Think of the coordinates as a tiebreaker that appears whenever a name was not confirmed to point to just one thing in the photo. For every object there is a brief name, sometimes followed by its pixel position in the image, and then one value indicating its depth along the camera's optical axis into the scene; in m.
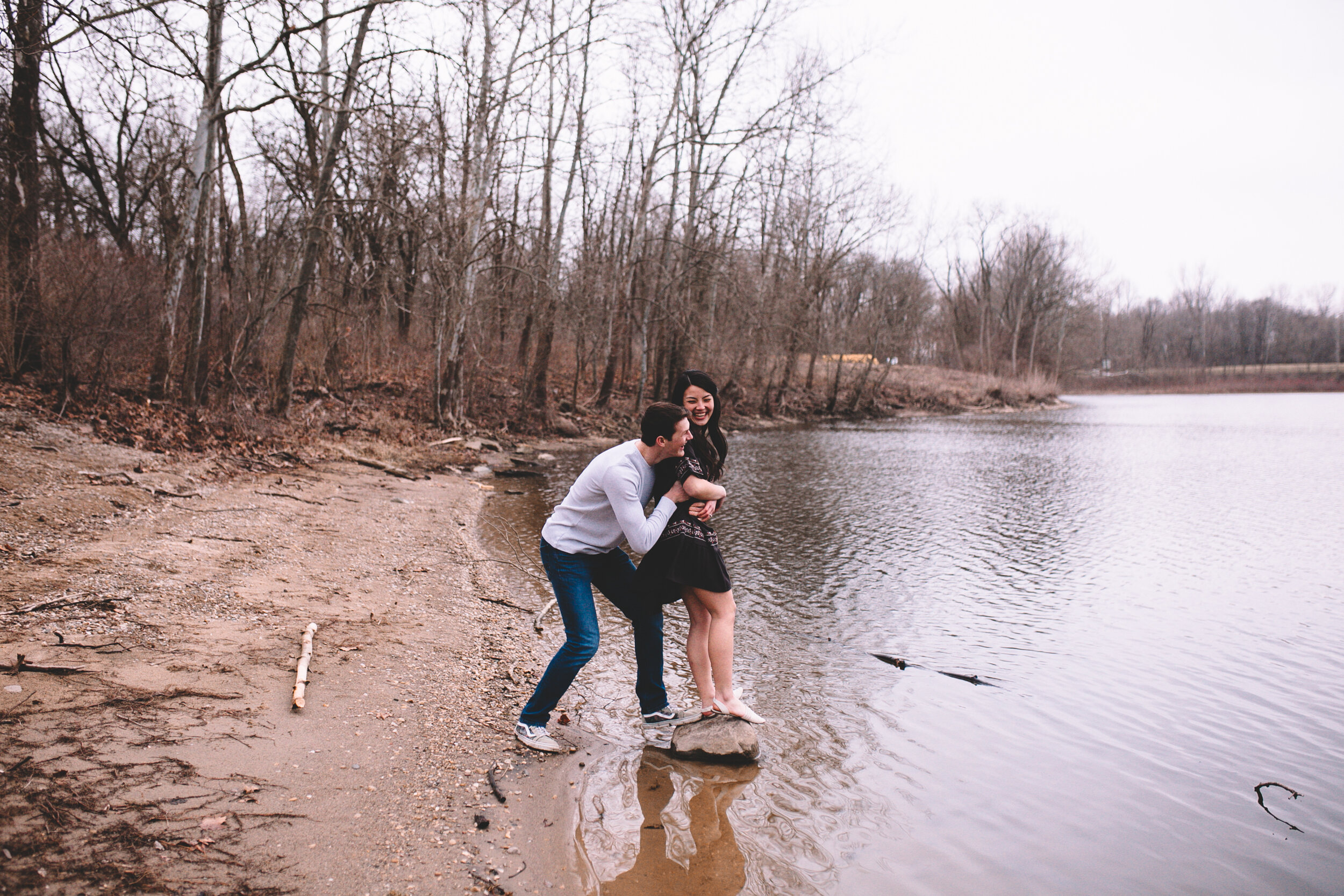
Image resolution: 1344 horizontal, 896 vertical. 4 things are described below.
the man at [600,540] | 3.97
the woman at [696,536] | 4.23
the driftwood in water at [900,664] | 6.34
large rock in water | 4.50
